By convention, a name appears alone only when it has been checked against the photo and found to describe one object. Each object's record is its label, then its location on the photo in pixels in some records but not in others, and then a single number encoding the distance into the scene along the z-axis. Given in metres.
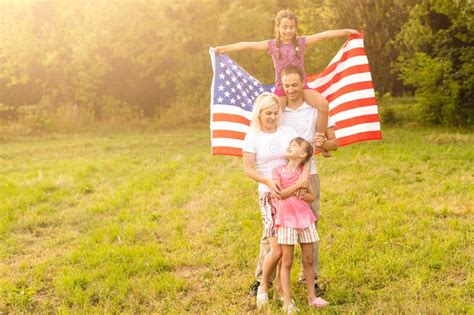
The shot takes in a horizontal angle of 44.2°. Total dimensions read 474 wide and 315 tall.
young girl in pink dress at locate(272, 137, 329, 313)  4.95
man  5.14
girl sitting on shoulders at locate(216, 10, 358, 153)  5.30
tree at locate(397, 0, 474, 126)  17.45
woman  5.06
